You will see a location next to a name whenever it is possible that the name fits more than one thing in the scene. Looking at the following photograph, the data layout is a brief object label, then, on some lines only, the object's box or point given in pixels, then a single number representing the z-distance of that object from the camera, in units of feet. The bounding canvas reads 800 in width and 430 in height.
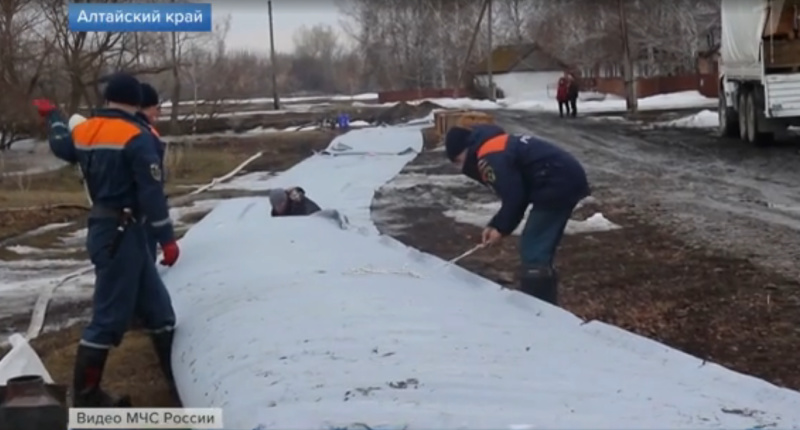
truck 66.90
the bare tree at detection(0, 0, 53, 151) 92.12
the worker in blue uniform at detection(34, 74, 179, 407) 18.42
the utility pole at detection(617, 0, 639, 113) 134.21
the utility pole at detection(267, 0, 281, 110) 213.87
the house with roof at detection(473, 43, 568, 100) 257.34
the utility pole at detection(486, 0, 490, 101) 221.78
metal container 14.74
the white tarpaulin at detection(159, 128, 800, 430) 12.70
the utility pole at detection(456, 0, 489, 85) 174.49
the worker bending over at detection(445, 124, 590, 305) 22.45
